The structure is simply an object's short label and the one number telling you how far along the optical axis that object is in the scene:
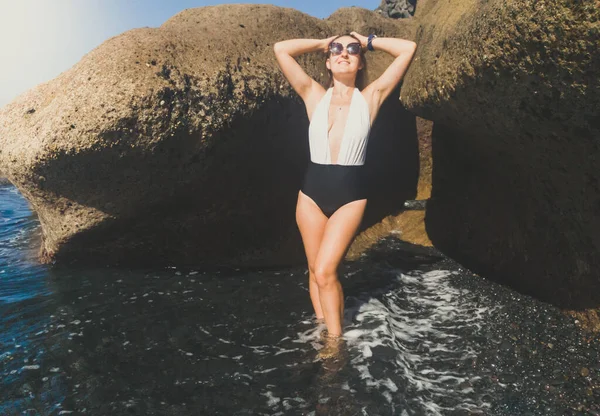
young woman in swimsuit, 4.32
